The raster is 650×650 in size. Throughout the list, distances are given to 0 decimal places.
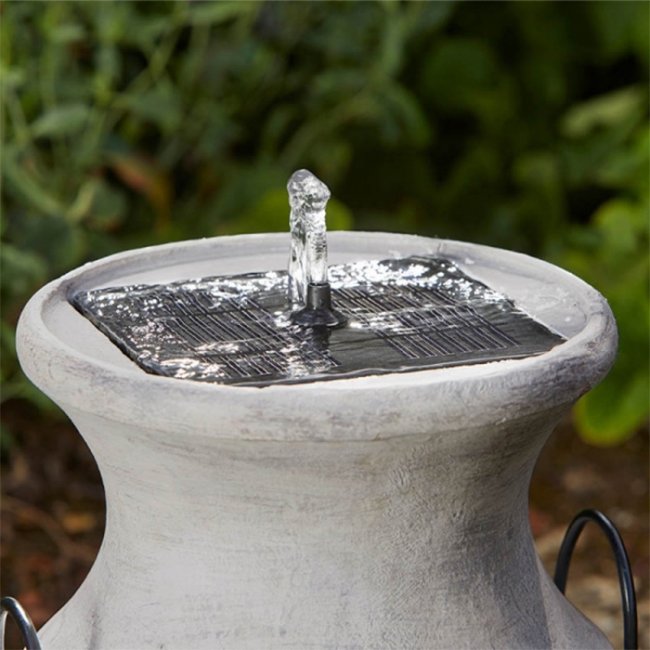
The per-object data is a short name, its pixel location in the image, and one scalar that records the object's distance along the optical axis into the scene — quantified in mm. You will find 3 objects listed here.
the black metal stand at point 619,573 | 2588
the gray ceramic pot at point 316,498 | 2193
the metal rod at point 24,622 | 2490
